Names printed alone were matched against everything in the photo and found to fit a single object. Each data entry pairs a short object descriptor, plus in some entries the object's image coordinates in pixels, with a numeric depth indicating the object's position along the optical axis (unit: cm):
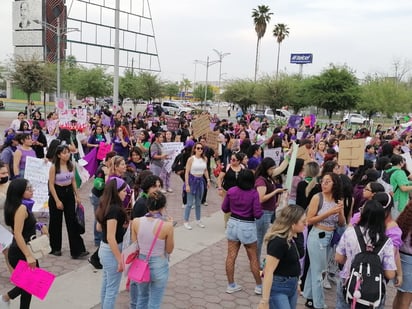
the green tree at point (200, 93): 7275
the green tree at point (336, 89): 3134
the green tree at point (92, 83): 3803
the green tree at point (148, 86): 4259
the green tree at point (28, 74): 2619
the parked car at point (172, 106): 4600
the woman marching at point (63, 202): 582
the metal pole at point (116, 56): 2123
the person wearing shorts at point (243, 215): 480
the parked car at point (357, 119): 4374
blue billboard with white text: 5875
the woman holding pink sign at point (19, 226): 393
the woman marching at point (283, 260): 330
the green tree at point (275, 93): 3722
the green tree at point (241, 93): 4569
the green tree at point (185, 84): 9951
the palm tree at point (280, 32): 6812
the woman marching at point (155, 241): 364
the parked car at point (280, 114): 3974
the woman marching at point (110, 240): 393
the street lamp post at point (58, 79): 2955
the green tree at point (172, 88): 5868
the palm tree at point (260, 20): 6375
